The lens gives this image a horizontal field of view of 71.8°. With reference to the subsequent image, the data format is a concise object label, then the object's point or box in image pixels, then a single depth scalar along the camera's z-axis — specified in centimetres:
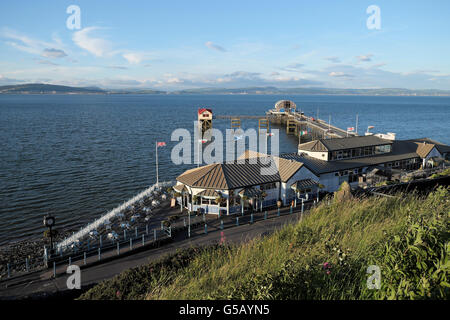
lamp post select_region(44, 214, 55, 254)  2189
